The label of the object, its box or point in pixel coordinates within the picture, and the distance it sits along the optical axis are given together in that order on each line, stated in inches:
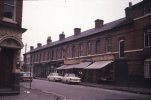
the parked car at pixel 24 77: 1500.2
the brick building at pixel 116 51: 1146.9
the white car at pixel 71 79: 1390.3
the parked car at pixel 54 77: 1633.9
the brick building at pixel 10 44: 681.6
